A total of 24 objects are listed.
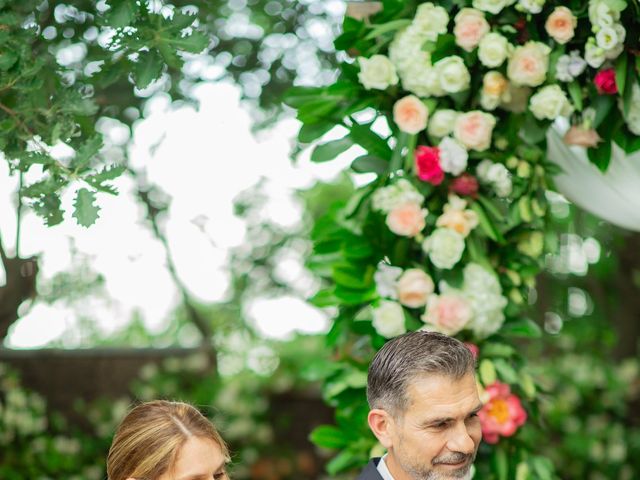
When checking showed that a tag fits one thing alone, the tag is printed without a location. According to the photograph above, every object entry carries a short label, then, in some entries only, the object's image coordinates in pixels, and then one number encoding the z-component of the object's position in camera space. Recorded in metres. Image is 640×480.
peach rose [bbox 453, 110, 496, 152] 3.55
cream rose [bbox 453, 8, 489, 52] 3.48
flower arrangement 3.50
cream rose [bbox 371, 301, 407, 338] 3.56
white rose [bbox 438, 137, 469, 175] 3.58
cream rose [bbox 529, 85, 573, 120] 3.48
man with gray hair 2.56
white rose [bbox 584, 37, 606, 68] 3.40
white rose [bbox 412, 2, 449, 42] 3.54
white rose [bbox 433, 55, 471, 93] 3.50
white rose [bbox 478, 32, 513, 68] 3.46
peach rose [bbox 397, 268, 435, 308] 3.59
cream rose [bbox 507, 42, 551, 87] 3.48
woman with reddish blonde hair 2.38
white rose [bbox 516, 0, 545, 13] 3.45
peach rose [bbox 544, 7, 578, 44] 3.45
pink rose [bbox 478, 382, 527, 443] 3.61
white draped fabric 3.79
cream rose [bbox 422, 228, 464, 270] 3.53
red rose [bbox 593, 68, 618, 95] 3.46
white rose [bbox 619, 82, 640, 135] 3.48
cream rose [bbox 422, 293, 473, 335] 3.53
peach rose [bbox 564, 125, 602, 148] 3.60
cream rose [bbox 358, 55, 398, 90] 3.58
